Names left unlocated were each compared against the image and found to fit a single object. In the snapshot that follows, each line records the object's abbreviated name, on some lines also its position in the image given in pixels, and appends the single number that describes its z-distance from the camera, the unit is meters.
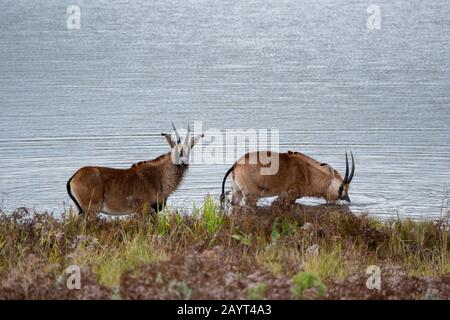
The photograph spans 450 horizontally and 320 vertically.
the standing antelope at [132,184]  11.15
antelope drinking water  13.28
